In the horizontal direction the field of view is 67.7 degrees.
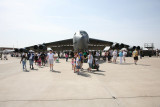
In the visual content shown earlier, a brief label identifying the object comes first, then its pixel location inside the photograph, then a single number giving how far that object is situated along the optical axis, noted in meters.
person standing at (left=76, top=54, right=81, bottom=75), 8.77
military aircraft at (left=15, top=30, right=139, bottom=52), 17.14
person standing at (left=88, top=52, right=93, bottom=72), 9.61
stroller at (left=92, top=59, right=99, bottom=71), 10.13
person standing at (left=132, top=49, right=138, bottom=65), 14.08
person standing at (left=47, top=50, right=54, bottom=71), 10.55
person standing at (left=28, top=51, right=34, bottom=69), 11.48
